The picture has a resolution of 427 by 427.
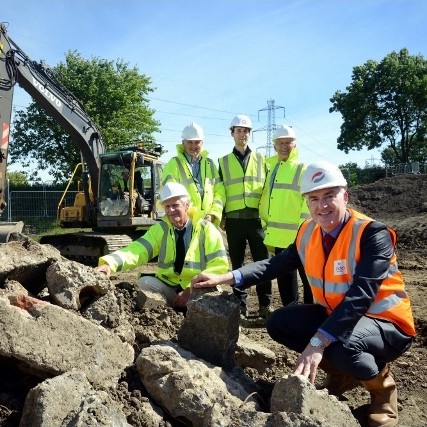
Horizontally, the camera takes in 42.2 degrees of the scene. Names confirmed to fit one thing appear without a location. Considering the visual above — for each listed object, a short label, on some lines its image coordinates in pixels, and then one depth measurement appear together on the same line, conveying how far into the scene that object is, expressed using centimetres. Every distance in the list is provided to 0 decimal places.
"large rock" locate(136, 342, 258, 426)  306
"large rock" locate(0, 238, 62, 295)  393
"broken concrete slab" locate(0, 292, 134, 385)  319
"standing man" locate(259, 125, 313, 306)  604
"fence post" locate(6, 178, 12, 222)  2127
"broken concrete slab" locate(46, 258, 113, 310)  389
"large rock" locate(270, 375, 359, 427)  279
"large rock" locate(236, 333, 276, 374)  413
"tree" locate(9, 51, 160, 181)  2841
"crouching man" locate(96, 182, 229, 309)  470
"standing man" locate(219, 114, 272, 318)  635
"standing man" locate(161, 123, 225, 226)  597
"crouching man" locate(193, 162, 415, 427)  327
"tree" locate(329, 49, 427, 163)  3375
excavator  1075
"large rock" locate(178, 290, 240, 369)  364
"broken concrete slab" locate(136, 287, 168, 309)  458
